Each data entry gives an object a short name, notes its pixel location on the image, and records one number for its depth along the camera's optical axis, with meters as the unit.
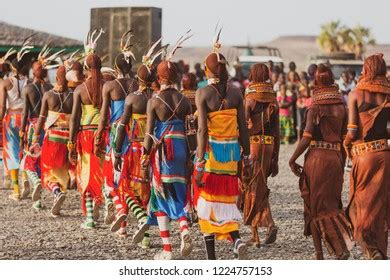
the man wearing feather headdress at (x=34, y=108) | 13.55
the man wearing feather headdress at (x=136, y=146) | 10.34
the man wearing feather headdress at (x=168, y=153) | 9.42
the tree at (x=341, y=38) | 70.25
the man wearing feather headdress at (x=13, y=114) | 14.47
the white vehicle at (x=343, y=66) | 29.34
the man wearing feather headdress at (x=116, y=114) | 10.95
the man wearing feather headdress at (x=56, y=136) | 12.62
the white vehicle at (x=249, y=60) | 33.47
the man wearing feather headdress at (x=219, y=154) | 8.92
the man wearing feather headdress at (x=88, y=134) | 11.50
